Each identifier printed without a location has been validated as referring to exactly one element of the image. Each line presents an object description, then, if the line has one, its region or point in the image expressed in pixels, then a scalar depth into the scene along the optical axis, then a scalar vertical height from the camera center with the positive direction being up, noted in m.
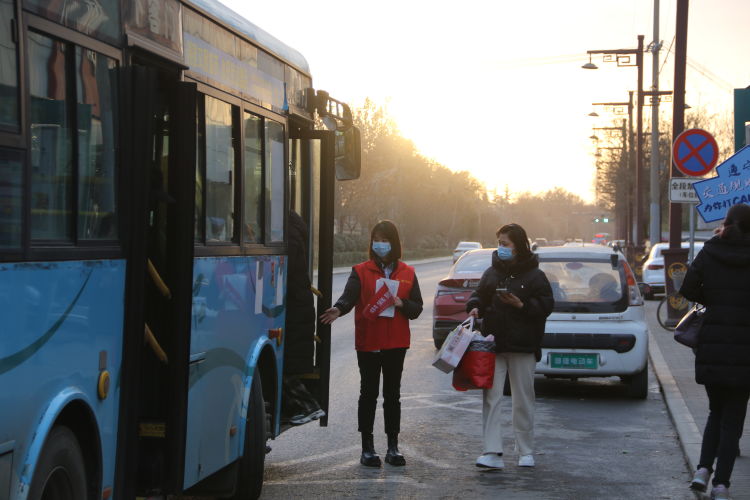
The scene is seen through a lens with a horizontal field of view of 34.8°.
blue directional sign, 10.31 +0.32
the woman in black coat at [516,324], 8.56 -0.74
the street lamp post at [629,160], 57.83 +3.19
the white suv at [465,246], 69.01 -1.45
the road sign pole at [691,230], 14.94 -0.09
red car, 16.55 -1.10
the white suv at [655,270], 32.28 -1.29
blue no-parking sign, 14.33 +0.86
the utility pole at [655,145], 37.97 +2.55
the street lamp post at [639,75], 44.00 +5.45
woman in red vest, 8.41 -0.71
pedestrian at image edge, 7.18 -0.65
